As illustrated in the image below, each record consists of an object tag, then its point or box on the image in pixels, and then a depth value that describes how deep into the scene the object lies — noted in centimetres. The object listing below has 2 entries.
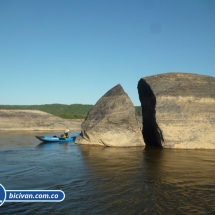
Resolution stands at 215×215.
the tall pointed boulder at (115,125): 2211
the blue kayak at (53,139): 2573
